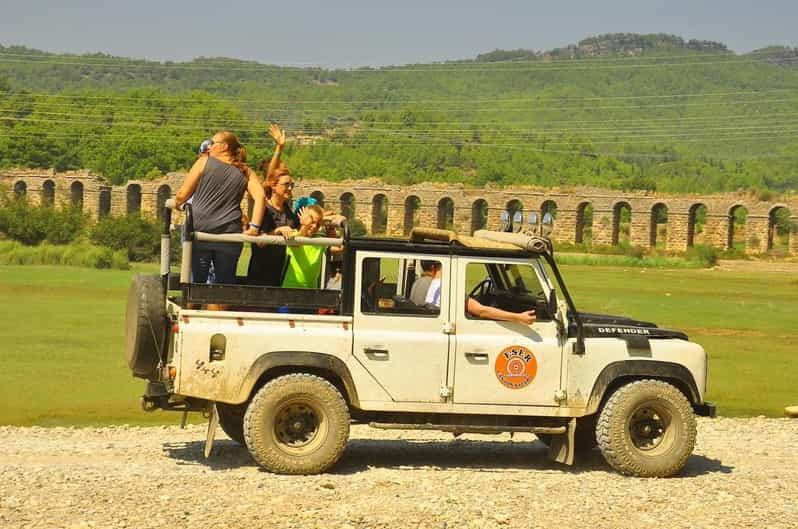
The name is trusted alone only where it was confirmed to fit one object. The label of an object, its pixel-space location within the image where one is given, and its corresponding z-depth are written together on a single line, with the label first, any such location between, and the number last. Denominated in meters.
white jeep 10.23
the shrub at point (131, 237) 45.94
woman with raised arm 11.05
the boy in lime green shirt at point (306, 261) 10.78
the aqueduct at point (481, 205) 76.19
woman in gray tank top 10.73
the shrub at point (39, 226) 52.38
